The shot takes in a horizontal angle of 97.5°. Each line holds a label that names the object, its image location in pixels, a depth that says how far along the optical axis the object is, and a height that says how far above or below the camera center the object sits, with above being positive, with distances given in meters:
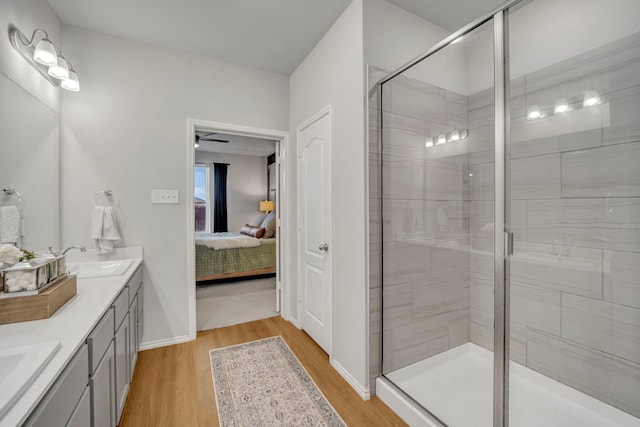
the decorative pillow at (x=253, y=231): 5.15 -0.36
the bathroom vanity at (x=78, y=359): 0.71 -0.46
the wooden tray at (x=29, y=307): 1.08 -0.37
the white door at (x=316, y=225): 2.33 -0.12
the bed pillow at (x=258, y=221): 6.32 -0.20
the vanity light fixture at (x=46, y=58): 1.62 +0.96
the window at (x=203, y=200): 6.79 +0.30
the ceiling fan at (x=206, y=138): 5.35 +1.50
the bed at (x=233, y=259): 4.26 -0.74
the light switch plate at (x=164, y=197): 2.45 +0.14
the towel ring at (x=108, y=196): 2.27 +0.13
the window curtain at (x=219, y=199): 6.76 +0.32
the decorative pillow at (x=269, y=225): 5.20 -0.26
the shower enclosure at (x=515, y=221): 1.33 -0.05
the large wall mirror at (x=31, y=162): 1.51 +0.31
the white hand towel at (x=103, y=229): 2.19 -0.13
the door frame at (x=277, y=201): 2.58 +0.06
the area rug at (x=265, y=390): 1.66 -1.21
